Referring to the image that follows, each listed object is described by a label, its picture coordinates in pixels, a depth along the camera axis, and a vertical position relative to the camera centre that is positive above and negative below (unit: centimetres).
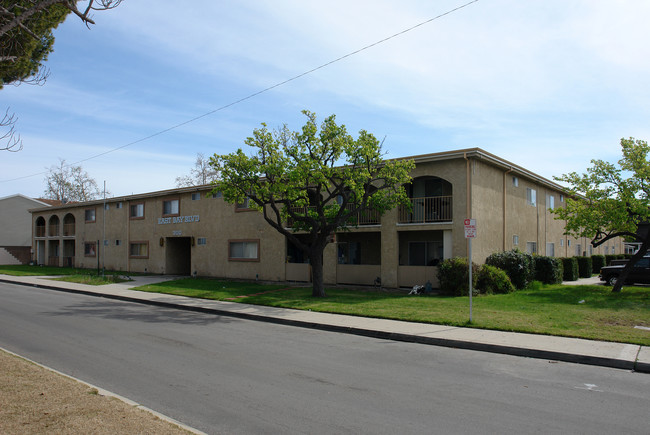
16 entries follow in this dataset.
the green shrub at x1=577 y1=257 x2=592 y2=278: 2784 -169
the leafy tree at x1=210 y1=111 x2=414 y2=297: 1744 +242
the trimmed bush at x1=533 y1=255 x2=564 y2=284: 2194 -147
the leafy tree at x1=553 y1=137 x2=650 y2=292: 1836 +147
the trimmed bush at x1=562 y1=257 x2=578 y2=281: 2538 -164
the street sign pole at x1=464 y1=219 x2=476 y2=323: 1207 +27
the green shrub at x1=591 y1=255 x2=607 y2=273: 3189 -161
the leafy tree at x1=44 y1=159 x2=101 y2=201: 6825 +741
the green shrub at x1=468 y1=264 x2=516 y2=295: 1827 -164
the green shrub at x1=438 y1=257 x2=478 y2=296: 1781 -144
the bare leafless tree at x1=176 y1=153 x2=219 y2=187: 5944 +816
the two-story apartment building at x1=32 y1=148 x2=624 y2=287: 2006 +39
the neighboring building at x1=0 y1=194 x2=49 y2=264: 5147 +177
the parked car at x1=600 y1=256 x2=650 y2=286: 2128 -153
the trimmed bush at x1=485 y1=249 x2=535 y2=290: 1966 -108
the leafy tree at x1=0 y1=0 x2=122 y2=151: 725 +366
